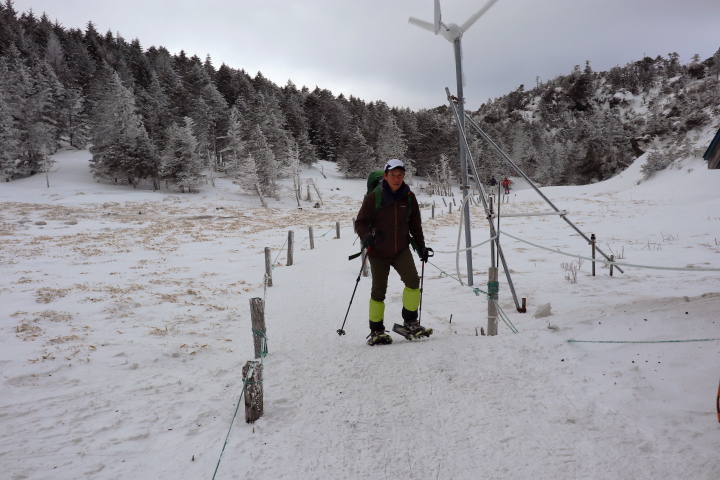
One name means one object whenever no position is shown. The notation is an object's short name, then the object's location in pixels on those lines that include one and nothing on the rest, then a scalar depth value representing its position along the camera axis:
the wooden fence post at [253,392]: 3.05
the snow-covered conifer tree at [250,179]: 39.81
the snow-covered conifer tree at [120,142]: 40.50
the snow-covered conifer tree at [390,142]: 53.94
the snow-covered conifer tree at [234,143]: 47.19
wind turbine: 6.57
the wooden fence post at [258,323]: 4.16
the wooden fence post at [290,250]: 12.44
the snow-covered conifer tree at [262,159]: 42.75
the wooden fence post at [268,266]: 9.50
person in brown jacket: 4.48
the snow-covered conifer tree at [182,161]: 40.28
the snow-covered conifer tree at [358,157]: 55.91
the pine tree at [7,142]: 39.00
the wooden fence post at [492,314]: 4.61
